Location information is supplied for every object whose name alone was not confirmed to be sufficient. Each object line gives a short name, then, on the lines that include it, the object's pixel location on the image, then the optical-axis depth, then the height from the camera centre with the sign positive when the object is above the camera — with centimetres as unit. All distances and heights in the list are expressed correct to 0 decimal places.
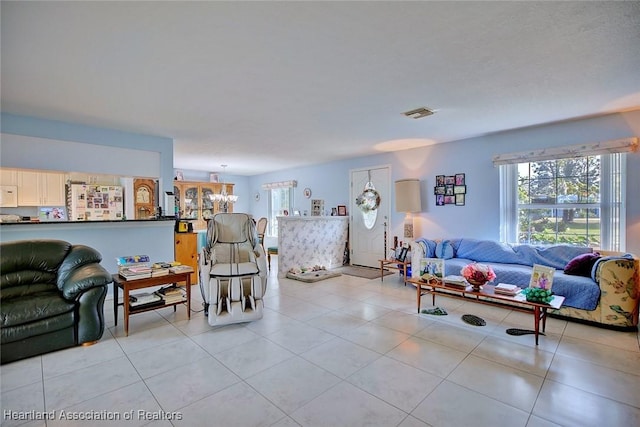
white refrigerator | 582 +22
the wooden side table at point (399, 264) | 484 -95
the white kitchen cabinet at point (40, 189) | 538 +47
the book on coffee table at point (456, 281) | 317 -81
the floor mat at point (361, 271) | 538 -121
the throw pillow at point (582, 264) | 323 -65
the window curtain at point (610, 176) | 345 +36
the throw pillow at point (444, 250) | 449 -65
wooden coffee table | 258 -86
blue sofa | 286 -78
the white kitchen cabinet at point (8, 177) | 519 +66
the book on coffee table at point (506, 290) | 286 -82
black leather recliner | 232 -71
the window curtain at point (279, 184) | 776 +71
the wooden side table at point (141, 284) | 281 -72
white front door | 588 -29
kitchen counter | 335 -11
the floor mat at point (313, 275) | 498 -117
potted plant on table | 299 -70
